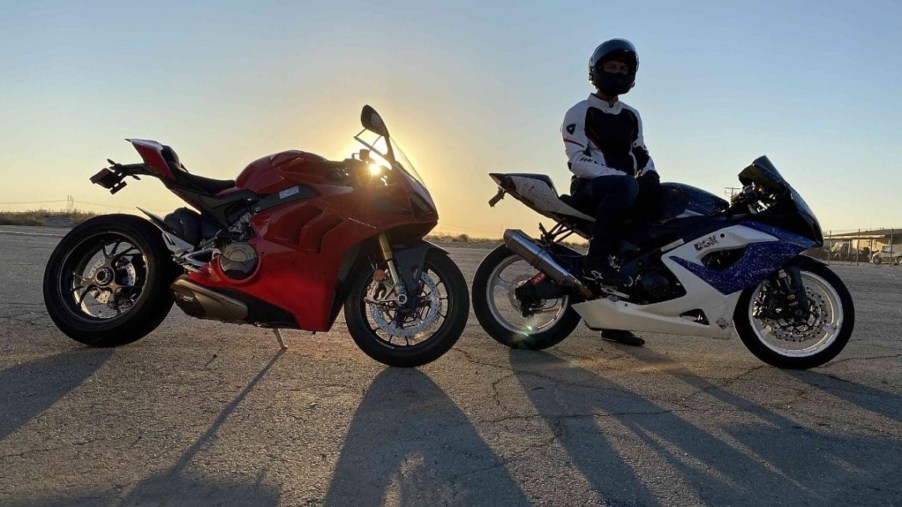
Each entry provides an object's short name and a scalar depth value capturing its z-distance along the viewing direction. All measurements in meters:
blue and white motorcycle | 4.28
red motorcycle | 3.97
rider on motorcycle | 4.55
